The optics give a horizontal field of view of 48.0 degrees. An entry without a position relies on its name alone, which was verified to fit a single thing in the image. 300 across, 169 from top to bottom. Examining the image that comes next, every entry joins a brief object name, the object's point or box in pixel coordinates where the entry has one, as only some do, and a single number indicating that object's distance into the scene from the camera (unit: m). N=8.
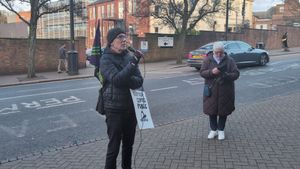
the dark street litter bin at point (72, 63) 18.23
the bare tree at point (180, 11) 22.92
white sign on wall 25.81
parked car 17.36
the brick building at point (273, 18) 55.62
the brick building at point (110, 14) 52.53
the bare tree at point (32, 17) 16.98
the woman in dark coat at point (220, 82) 5.43
